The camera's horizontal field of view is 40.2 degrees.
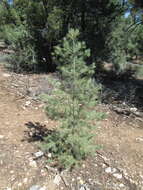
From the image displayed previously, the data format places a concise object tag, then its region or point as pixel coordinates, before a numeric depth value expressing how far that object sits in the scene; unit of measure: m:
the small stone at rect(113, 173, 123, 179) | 2.55
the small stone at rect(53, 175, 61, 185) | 2.40
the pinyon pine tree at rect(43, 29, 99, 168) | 2.41
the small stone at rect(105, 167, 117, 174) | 2.62
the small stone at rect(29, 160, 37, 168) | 2.63
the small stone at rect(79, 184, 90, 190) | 2.34
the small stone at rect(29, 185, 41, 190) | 2.30
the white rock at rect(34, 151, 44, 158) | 2.79
